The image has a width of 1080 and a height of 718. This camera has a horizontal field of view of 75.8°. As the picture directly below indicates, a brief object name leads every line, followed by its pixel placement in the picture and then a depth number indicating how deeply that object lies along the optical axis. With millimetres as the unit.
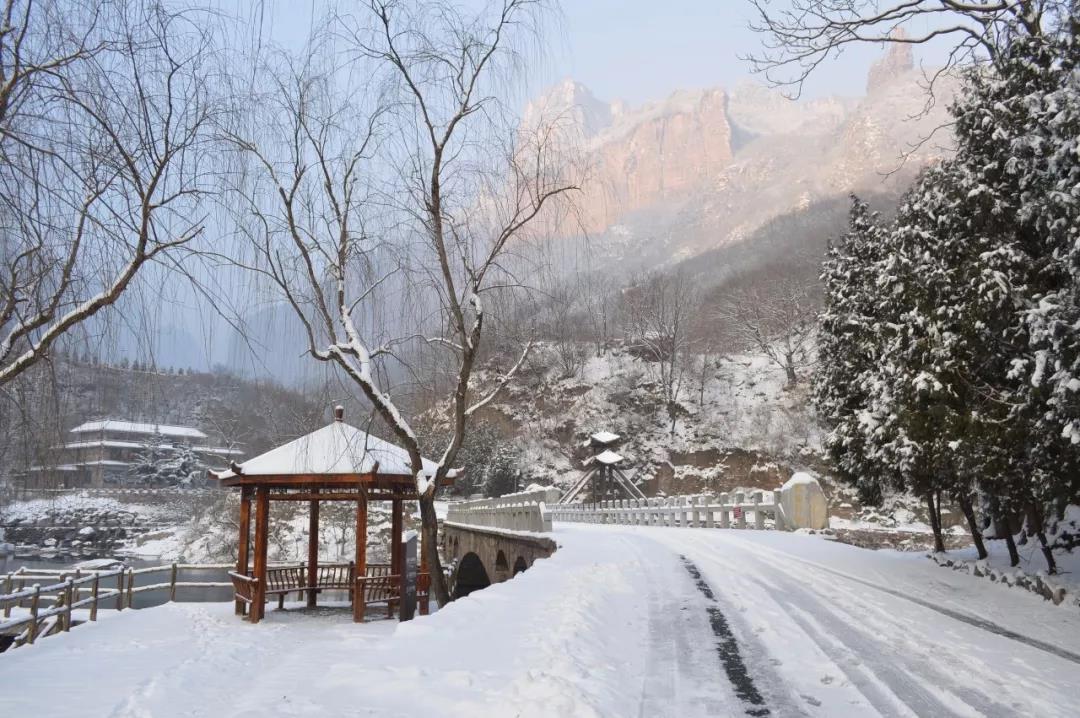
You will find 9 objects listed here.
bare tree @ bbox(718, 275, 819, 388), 59250
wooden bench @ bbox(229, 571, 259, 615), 15972
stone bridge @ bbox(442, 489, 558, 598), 18609
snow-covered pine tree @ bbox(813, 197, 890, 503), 14555
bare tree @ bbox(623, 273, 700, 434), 62562
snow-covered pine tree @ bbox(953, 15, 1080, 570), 6852
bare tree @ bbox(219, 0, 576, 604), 11656
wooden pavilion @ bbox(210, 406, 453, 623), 14688
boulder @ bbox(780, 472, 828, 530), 21406
